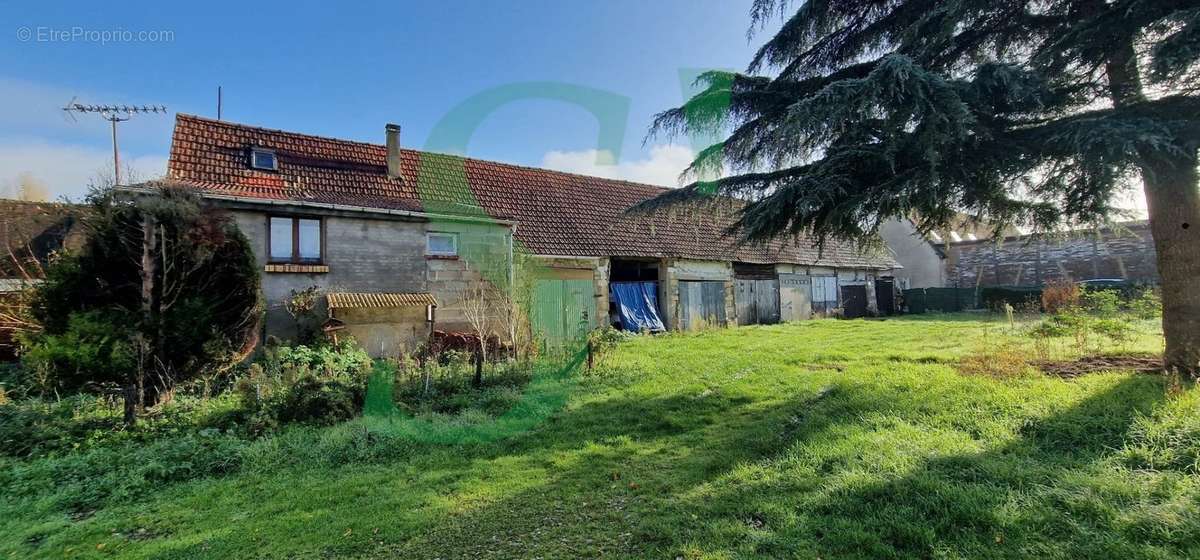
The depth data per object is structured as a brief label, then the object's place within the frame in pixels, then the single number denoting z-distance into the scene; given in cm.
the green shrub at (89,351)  568
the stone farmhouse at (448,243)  926
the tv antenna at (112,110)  1088
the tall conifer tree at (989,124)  455
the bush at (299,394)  552
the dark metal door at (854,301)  1988
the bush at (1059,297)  1307
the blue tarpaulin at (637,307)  1423
